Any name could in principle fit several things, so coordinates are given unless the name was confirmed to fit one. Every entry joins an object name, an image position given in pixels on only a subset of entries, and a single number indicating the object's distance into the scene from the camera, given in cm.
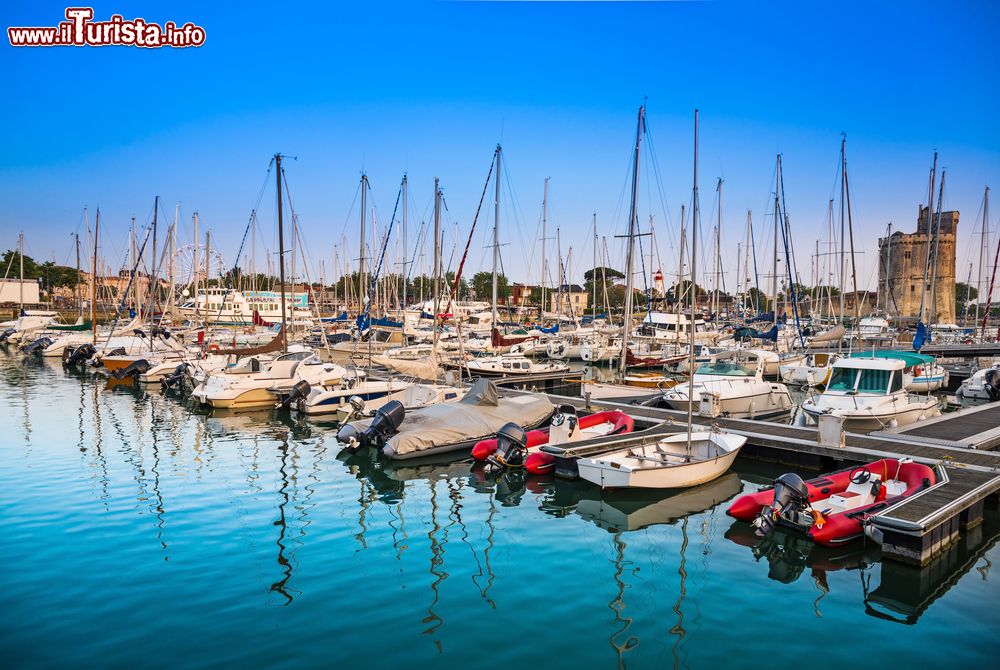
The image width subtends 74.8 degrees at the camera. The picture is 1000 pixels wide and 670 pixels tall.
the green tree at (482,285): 12921
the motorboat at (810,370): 3631
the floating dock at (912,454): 1141
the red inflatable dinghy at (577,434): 1753
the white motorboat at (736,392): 2438
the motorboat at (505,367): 3600
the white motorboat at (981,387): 3300
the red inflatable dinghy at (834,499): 1221
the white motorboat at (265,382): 2753
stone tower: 9031
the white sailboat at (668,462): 1519
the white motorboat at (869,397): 2073
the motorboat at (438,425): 1897
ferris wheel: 5697
